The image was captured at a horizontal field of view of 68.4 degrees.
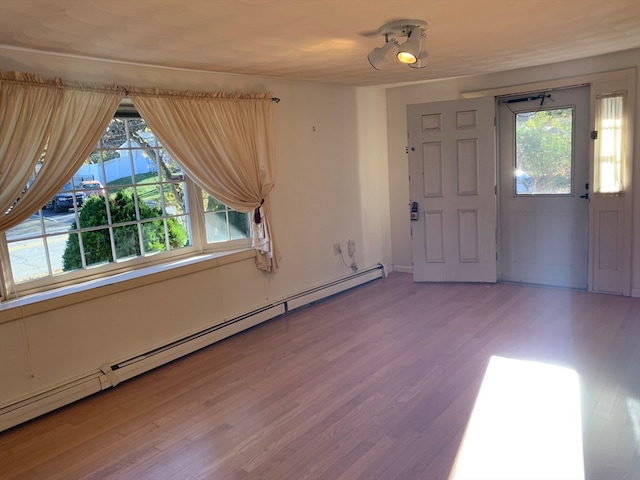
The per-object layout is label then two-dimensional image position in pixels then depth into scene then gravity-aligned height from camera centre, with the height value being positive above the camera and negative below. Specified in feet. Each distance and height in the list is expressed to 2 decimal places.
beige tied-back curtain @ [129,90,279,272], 12.12 +1.41
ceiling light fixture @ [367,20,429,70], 9.38 +2.76
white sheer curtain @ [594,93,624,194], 15.03 +0.73
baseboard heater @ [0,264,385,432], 9.86 -4.04
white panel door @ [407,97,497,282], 17.34 -0.47
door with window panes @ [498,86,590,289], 16.22 -0.56
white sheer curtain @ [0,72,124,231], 9.47 +1.51
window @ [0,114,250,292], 10.82 -0.49
